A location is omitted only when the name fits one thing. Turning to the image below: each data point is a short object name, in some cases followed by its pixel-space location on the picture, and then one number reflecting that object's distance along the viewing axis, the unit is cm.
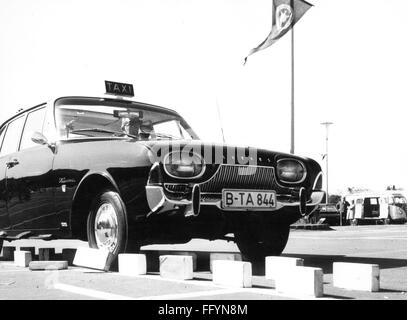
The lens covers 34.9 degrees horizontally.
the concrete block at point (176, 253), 552
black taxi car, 505
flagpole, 2323
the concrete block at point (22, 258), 613
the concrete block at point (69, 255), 630
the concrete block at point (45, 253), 644
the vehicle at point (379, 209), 2903
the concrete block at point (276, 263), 437
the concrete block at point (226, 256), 534
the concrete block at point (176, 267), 467
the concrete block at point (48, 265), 558
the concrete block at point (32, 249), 733
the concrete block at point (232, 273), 408
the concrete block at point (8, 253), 751
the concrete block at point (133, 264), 491
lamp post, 4315
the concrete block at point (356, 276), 395
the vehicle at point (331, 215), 2865
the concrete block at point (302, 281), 361
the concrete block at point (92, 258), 519
